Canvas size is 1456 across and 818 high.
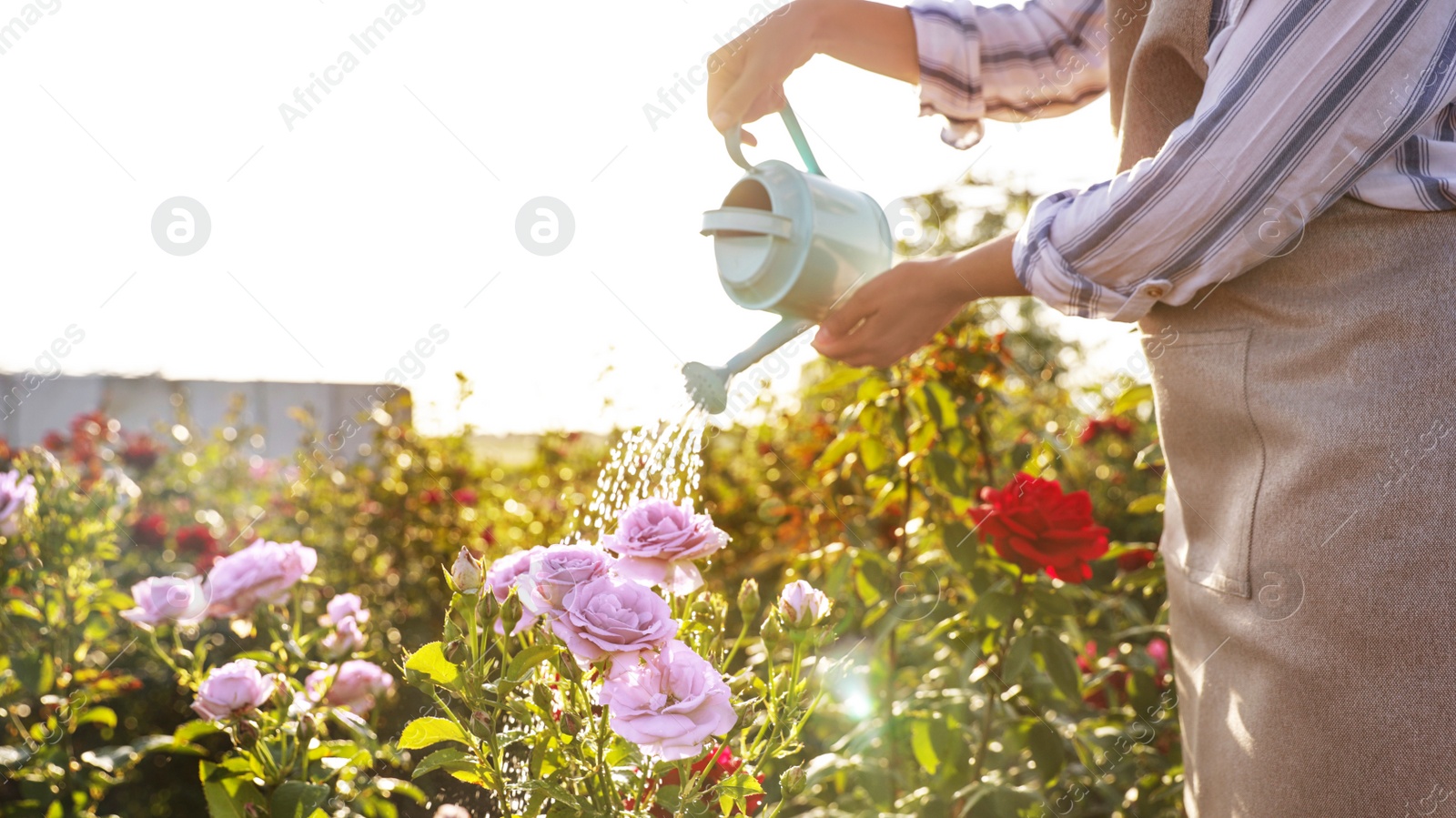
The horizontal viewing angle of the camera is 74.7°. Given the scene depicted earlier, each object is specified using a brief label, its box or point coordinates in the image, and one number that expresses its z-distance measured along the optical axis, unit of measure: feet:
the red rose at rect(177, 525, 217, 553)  7.96
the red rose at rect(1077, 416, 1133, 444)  7.95
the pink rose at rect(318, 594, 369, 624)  4.12
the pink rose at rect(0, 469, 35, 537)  5.36
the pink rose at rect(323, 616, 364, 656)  4.07
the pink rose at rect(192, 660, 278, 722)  3.38
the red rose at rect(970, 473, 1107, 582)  4.27
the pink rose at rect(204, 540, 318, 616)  3.89
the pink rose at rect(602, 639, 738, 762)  2.31
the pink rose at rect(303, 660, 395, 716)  4.00
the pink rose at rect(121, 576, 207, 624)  3.92
